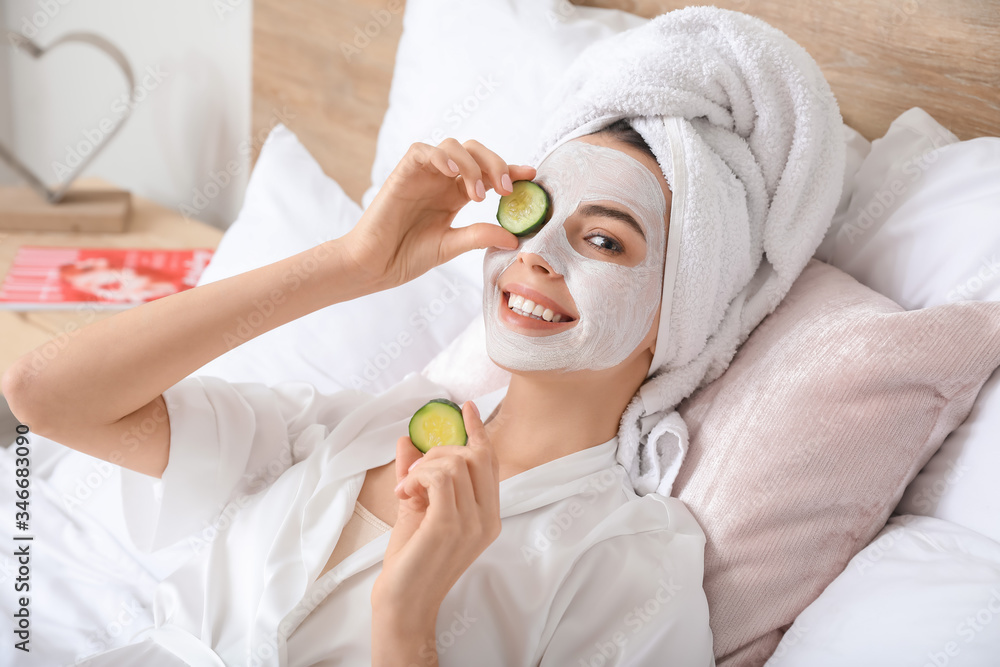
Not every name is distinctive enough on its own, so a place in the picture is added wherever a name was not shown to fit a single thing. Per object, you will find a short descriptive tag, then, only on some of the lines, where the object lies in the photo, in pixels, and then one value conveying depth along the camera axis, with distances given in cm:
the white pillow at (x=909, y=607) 106
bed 119
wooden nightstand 204
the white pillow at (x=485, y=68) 180
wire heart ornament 234
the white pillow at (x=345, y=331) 180
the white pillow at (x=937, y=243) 122
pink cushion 122
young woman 116
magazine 220
